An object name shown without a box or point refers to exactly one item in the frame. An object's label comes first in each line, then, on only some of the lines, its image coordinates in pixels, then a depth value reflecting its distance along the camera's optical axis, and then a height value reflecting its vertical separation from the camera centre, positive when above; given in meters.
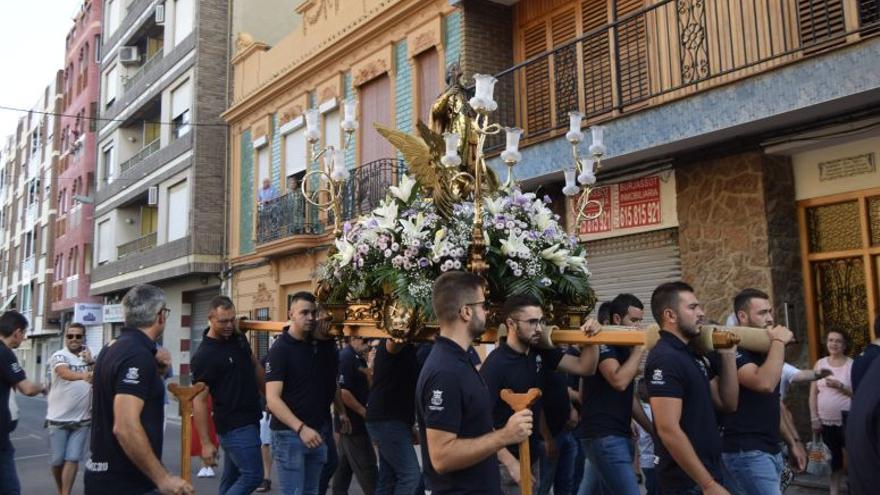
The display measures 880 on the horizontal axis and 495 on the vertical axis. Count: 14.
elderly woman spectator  7.40 -0.62
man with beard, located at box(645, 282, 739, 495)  4.13 -0.35
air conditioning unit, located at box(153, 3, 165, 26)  25.44 +10.58
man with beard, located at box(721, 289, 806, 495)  4.70 -0.60
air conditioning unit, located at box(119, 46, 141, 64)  28.84 +10.59
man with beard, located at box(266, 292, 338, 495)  5.71 -0.40
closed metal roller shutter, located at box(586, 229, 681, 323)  10.34 +0.99
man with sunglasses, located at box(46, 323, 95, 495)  8.03 -0.71
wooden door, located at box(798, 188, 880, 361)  8.48 +0.76
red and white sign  10.42 +1.77
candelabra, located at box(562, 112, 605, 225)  5.54 +1.30
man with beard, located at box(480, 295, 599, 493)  4.52 -0.15
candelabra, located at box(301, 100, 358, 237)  5.97 +1.44
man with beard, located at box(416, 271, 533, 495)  3.39 -0.30
